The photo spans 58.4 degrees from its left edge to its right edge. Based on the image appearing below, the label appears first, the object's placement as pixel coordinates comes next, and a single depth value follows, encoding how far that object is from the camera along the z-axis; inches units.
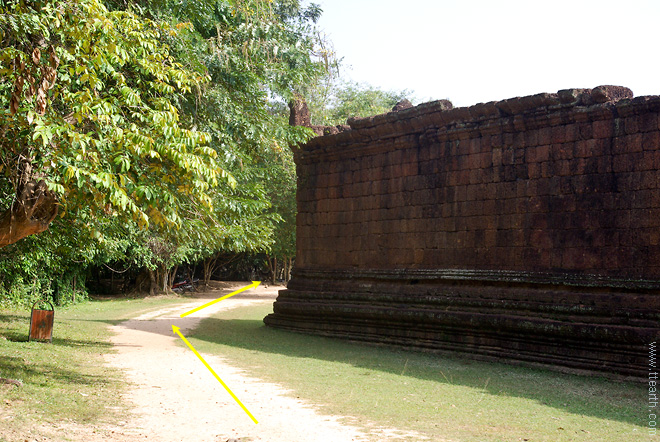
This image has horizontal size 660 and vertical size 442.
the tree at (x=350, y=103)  1094.2
